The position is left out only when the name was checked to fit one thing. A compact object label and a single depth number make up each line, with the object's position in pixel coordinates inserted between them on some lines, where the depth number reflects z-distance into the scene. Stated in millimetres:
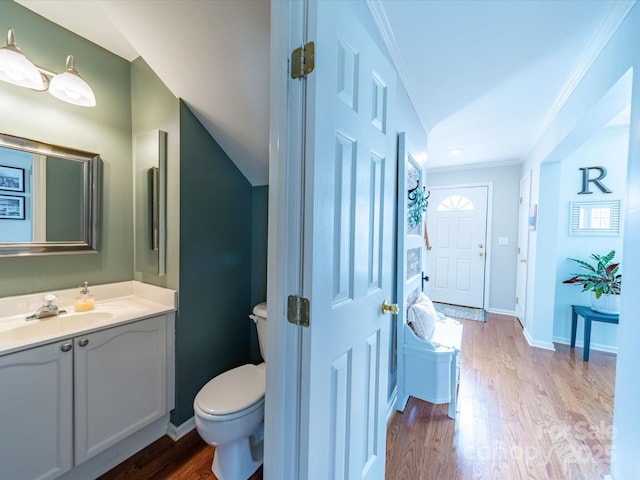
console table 2514
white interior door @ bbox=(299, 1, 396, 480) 734
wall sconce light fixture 1189
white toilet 1199
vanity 1061
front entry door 4141
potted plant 2557
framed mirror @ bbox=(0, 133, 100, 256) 1335
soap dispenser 1468
